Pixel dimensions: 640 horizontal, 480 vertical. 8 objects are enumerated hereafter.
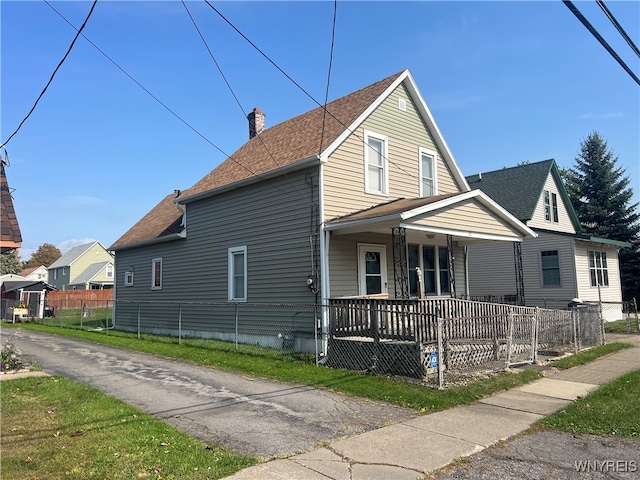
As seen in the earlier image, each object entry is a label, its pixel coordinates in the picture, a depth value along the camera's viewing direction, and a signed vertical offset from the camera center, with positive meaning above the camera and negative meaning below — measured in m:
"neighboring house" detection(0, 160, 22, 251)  9.24 +1.61
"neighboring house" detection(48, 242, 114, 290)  57.72 +3.69
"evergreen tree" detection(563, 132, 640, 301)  34.88 +6.81
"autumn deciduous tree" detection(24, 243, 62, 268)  99.12 +8.99
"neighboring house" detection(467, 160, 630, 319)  20.83 +1.71
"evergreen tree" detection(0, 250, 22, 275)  82.99 +6.59
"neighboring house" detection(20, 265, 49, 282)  81.62 +4.43
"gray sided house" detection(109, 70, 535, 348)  12.29 +2.20
